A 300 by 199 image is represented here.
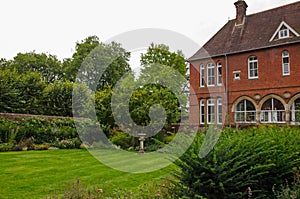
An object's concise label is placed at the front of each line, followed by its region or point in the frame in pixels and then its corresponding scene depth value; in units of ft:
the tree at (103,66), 92.27
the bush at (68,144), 51.77
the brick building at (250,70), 63.46
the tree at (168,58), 96.30
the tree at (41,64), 131.64
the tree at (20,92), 82.15
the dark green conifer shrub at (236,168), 14.26
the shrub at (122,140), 53.26
